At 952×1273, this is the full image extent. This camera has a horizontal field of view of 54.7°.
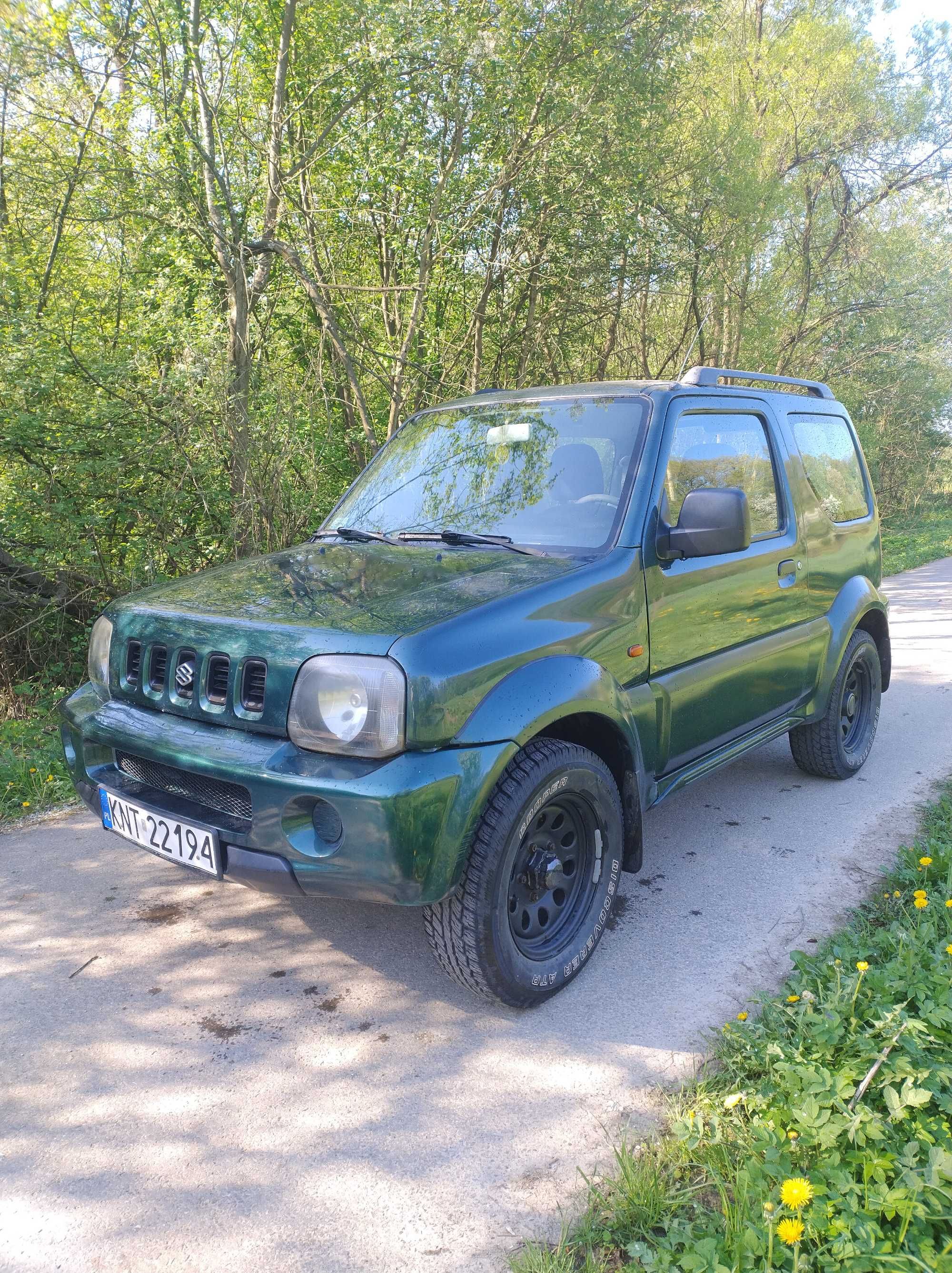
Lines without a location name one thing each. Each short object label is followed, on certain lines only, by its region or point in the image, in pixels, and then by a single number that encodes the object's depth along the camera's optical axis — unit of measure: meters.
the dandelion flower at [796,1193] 1.80
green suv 2.39
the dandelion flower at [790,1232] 1.73
